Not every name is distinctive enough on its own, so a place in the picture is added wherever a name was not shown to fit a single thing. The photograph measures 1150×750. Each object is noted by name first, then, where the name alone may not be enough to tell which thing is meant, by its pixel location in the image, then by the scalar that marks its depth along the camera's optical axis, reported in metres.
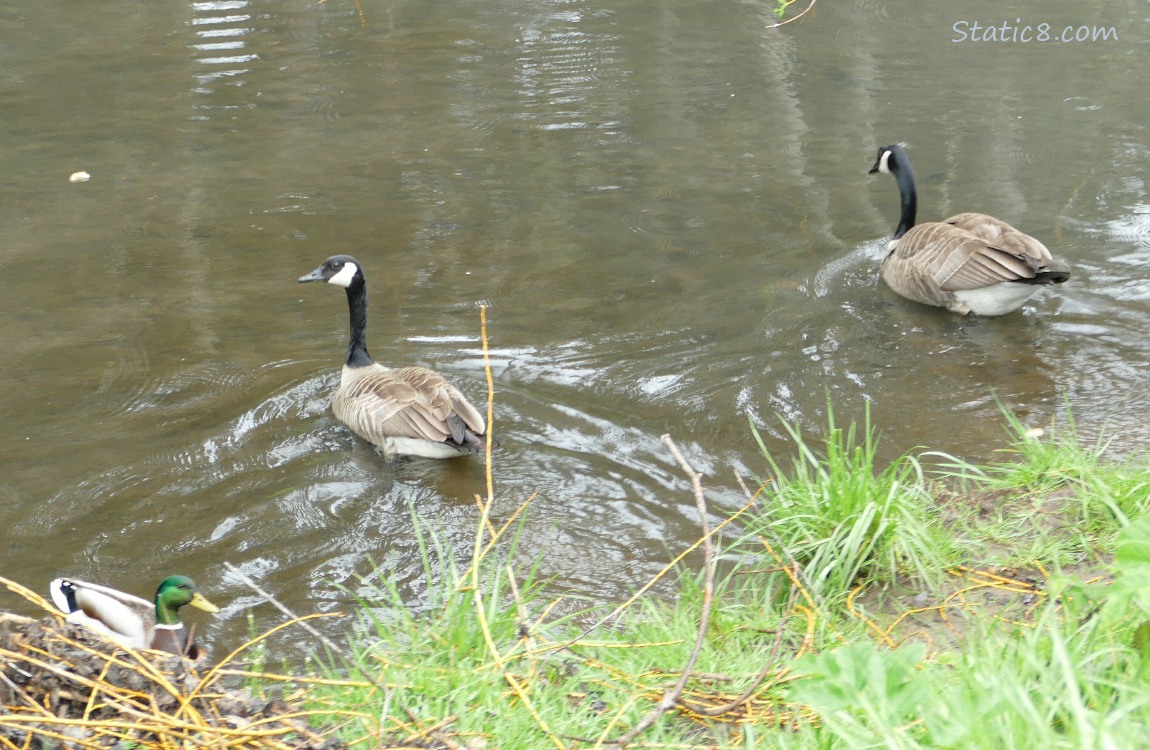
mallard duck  9.22
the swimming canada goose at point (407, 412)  12.73
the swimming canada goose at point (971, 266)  15.25
